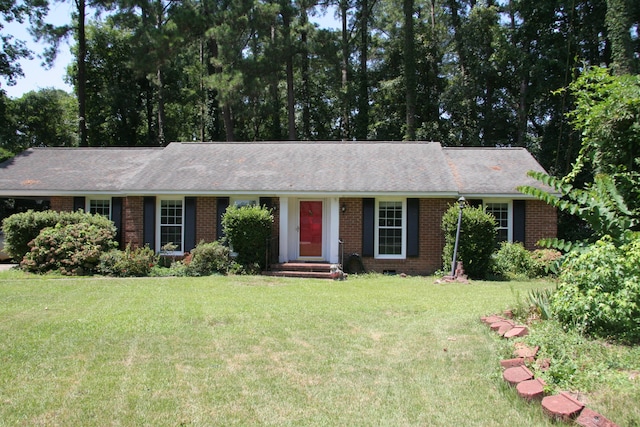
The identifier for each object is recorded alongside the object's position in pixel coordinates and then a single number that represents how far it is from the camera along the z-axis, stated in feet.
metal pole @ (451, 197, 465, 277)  44.77
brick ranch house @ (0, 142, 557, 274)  49.75
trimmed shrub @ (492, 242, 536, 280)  46.75
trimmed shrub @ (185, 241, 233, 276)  46.47
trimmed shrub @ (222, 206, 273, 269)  46.44
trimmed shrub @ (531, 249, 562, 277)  46.50
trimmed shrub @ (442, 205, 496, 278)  44.91
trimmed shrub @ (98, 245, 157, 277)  45.19
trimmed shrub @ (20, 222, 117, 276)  44.83
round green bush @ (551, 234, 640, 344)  16.78
